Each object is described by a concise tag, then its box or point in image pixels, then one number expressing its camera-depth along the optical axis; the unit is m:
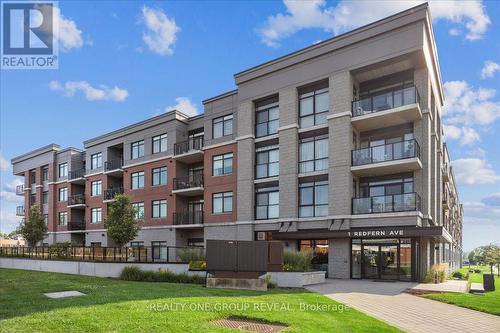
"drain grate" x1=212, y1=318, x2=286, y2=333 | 8.95
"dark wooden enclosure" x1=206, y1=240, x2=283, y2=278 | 17.27
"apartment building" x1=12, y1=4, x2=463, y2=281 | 23.11
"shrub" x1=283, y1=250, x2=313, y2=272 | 19.85
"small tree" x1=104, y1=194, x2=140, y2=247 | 28.36
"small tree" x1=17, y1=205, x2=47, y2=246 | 38.69
